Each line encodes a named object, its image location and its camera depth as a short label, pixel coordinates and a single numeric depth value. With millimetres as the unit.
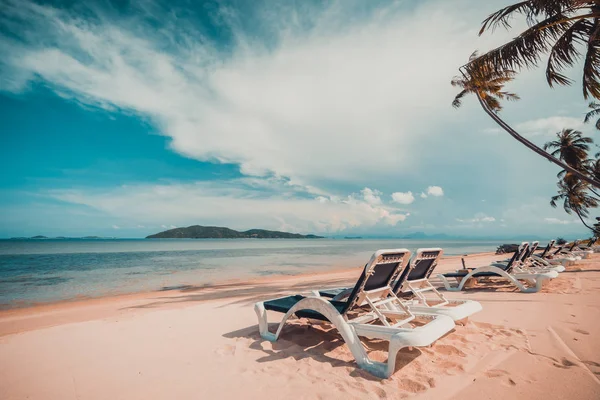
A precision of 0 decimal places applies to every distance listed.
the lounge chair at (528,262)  8155
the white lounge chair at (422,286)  3746
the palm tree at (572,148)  20961
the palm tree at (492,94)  7477
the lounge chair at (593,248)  19981
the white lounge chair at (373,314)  2797
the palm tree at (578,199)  25297
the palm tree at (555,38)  5723
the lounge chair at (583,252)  16281
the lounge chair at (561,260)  11102
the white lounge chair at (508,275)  6949
